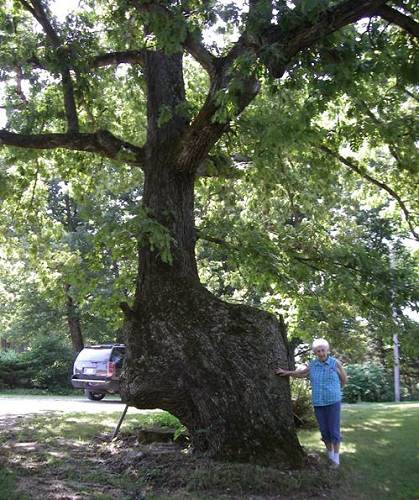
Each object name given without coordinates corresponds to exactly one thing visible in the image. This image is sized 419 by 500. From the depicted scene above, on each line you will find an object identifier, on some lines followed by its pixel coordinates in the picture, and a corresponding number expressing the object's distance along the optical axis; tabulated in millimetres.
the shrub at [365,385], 26094
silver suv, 19547
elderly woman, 7418
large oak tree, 6492
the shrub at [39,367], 29125
